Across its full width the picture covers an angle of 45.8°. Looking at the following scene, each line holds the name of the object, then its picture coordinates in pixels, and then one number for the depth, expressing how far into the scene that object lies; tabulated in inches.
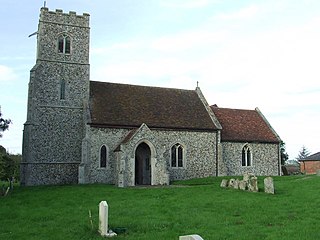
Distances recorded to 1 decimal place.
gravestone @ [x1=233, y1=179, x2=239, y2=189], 938.1
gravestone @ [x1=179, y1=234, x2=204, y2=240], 239.8
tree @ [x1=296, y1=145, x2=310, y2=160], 4981.3
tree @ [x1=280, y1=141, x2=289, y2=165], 2148.9
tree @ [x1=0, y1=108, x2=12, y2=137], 1147.9
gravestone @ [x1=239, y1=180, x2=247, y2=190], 909.3
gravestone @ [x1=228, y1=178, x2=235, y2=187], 961.5
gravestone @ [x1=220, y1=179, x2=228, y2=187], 984.9
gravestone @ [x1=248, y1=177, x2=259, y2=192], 875.4
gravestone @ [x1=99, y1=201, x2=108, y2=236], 474.0
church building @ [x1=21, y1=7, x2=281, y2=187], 1244.5
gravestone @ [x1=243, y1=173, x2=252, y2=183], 921.5
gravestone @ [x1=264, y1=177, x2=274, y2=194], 828.6
